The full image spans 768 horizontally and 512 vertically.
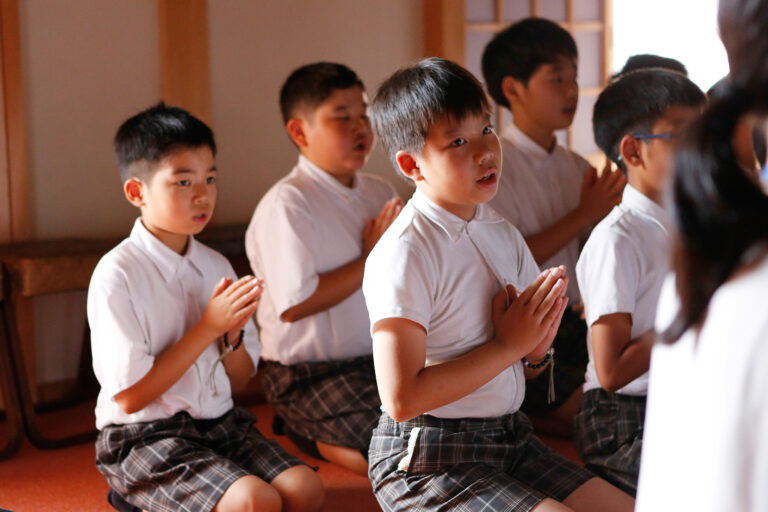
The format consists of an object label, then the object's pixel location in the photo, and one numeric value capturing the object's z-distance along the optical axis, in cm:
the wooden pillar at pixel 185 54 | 337
